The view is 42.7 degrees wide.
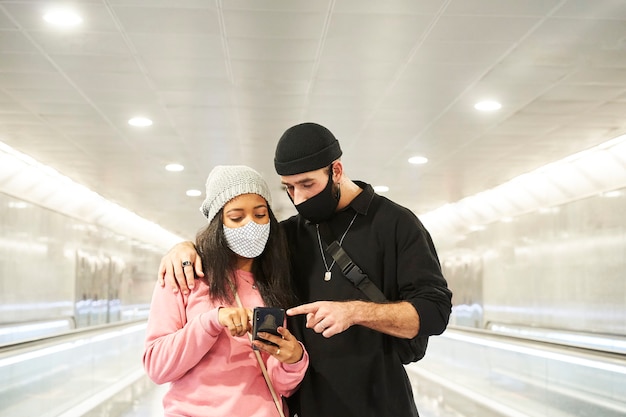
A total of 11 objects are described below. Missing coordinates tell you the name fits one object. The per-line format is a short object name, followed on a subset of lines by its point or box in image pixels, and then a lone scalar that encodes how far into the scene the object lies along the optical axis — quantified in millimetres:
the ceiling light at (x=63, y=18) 7047
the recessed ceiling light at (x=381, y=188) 18609
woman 2938
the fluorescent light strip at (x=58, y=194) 14805
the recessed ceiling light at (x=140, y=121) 11438
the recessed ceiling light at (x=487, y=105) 10297
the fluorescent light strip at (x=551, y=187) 13914
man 3184
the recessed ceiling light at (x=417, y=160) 14602
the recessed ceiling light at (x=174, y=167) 15570
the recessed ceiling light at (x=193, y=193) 19473
